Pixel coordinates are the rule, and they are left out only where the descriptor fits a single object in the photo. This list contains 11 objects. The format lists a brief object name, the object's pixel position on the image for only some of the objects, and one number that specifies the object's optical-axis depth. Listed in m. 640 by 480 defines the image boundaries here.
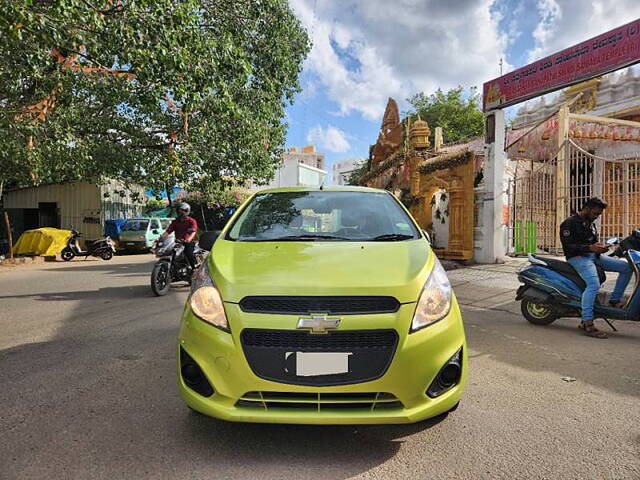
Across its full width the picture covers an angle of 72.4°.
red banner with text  8.22
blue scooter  4.84
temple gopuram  11.45
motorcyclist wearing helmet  8.05
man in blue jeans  4.82
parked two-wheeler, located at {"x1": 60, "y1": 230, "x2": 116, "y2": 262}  16.00
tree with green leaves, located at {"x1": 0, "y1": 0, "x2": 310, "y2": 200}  5.75
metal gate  10.42
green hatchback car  2.16
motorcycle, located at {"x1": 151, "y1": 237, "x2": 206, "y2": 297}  7.59
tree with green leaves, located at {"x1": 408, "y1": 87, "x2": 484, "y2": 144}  29.30
